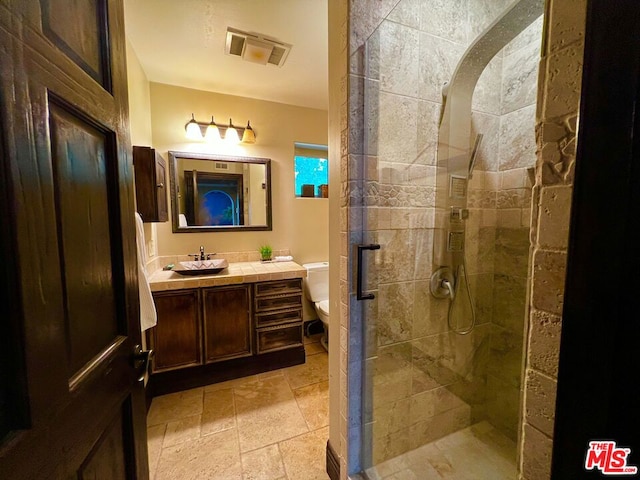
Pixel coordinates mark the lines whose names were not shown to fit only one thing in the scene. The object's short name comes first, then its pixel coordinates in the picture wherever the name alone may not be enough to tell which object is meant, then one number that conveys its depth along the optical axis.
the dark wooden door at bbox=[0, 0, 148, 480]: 0.41
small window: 2.90
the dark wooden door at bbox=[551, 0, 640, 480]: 0.34
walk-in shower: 1.21
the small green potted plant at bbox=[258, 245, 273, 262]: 2.73
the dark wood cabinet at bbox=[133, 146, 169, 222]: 1.84
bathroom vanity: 1.99
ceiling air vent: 1.77
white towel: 1.48
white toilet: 2.67
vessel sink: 2.15
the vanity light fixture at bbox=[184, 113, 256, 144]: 2.40
